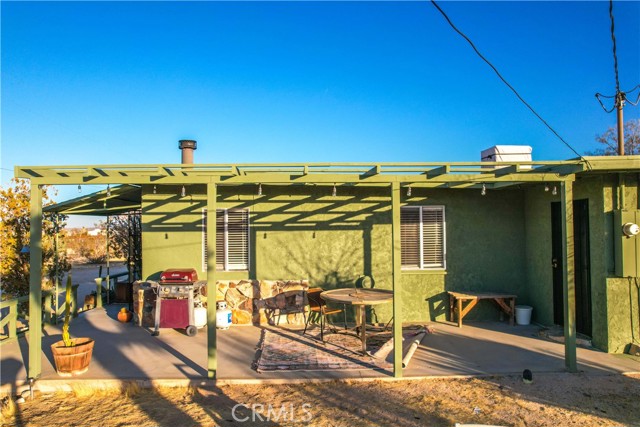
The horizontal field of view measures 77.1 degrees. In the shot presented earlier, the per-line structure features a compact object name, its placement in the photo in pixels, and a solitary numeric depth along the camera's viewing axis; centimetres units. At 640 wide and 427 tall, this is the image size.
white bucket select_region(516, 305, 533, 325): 748
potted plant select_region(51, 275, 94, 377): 490
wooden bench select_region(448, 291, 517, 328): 735
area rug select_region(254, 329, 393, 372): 533
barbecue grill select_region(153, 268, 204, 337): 696
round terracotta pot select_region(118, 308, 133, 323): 799
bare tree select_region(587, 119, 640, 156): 1984
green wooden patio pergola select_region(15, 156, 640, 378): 503
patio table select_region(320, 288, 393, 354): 577
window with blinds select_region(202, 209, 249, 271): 785
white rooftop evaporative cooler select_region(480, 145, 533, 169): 814
